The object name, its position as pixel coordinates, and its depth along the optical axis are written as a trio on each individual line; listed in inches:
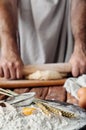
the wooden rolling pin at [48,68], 55.3
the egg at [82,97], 33.3
